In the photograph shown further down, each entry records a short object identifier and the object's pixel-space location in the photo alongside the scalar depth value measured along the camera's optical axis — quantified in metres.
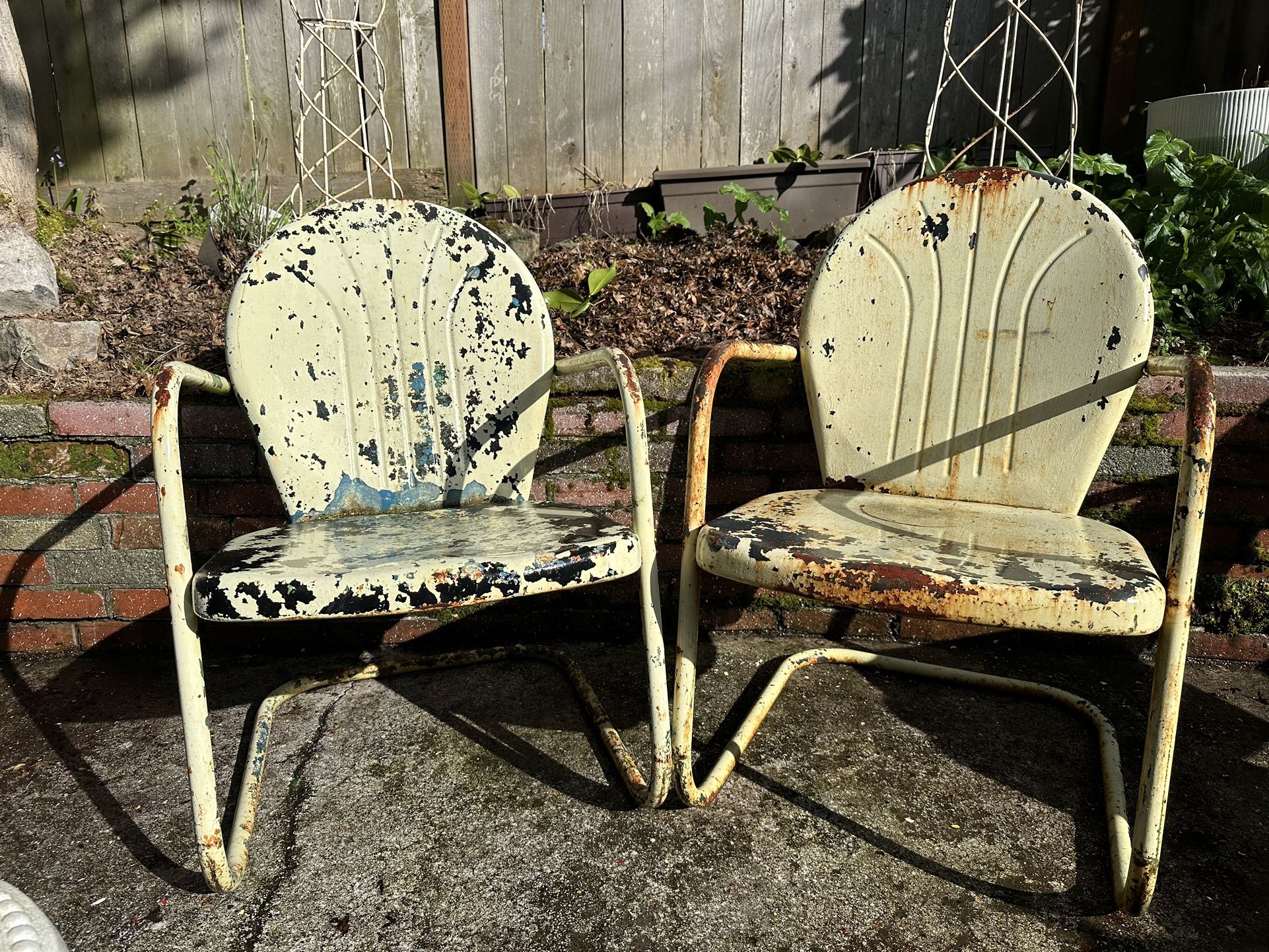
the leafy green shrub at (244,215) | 2.50
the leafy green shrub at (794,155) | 3.08
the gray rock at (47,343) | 1.97
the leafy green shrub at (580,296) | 2.23
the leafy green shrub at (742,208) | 2.71
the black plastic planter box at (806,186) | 2.93
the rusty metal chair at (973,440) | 1.04
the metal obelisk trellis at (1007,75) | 2.62
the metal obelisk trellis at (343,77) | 3.27
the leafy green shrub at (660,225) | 2.98
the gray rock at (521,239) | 2.66
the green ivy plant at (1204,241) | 1.93
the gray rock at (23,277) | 2.17
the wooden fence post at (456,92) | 3.24
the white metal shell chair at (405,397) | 1.27
